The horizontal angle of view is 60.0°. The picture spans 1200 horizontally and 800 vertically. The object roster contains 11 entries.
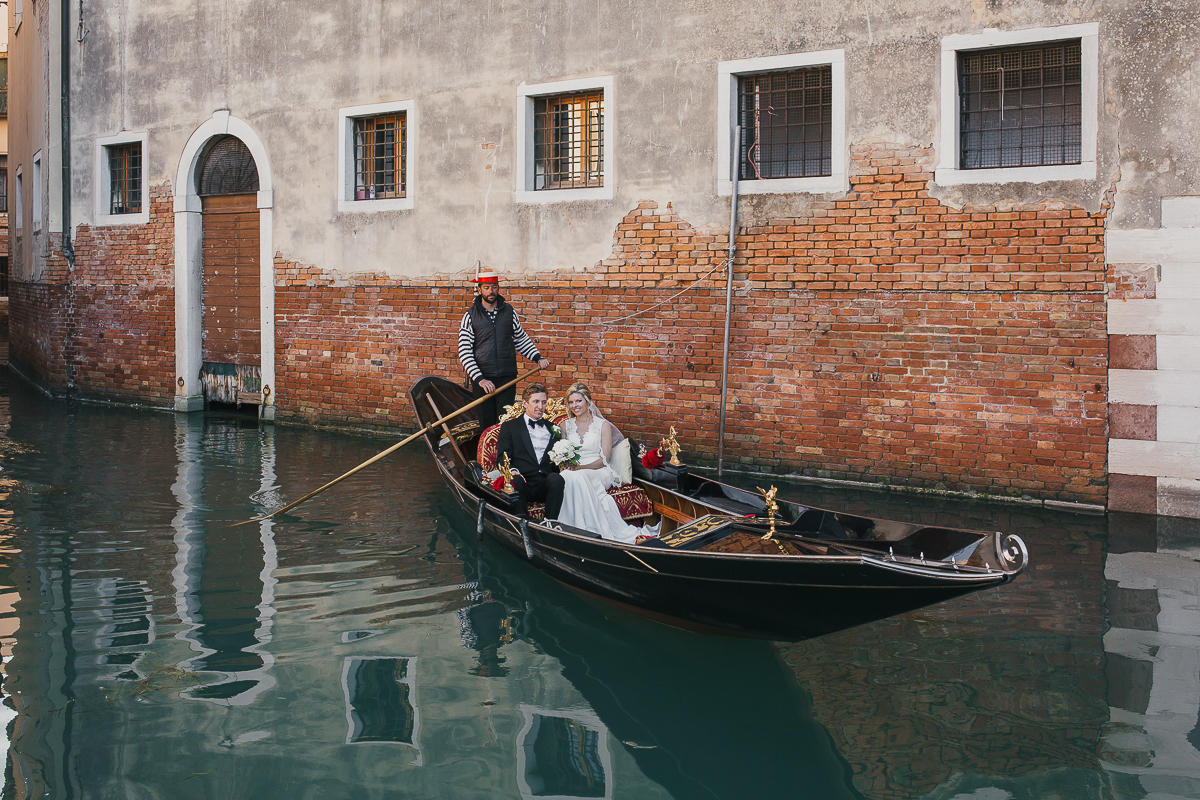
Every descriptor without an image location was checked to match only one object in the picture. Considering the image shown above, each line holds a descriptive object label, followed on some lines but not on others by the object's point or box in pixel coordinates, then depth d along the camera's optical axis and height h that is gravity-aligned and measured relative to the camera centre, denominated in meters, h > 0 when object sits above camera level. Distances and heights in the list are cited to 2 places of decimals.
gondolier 8.28 -0.04
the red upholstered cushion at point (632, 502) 6.25 -0.98
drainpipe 13.46 +2.92
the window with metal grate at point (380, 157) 10.89 +1.92
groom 6.06 -0.69
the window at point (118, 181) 13.12 +2.00
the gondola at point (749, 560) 4.06 -0.98
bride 6.02 -0.82
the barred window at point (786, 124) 8.47 +1.81
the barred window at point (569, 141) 9.64 +1.87
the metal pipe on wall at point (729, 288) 8.38 +0.43
